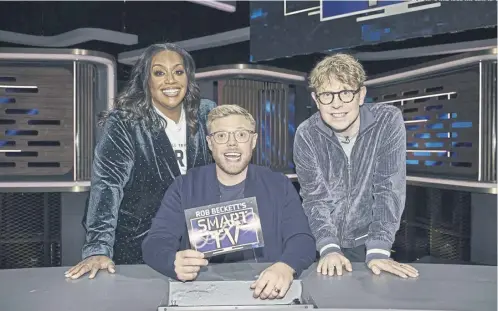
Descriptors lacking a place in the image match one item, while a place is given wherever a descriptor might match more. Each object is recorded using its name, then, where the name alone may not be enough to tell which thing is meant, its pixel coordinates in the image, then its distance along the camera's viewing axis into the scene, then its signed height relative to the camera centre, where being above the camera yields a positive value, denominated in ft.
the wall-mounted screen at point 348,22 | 7.49 +2.11
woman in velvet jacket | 4.99 +0.07
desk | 3.04 -0.91
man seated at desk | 4.12 -0.39
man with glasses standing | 4.73 -0.12
